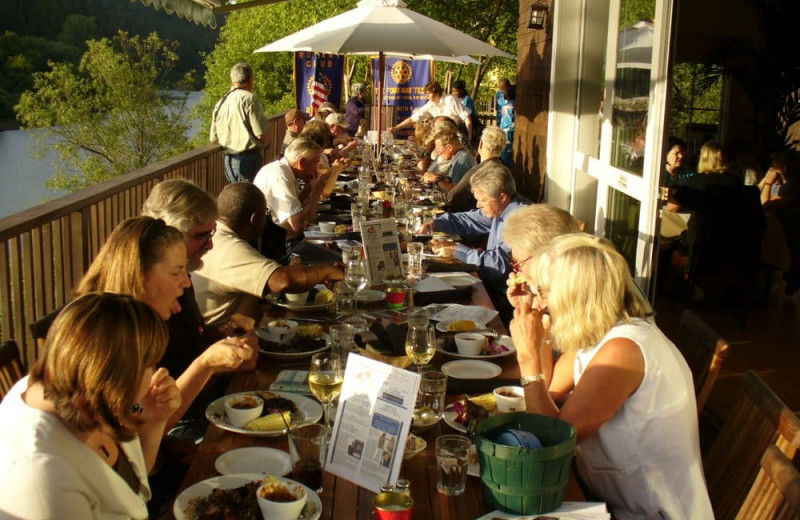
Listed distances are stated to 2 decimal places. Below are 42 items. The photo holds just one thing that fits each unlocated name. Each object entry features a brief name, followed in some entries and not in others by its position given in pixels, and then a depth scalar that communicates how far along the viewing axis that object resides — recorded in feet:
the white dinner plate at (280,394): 7.31
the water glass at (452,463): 6.22
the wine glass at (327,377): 7.20
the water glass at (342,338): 8.47
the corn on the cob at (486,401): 7.96
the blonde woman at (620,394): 7.03
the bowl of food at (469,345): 9.56
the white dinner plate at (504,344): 9.51
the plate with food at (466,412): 7.44
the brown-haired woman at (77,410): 5.11
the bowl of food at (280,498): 5.66
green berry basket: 5.71
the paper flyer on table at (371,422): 6.08
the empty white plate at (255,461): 6.60
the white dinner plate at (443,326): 10.53
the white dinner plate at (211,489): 5.80
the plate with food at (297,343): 9.46
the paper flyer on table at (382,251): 12.72
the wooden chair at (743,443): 7.07
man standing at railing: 28.09
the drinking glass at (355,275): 11.94
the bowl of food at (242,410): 7.38
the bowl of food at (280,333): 9.84
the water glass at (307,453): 6.30
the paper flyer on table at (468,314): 11.10
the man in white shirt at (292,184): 18.69
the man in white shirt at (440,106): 43.62
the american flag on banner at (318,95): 48.06
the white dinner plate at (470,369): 8.97
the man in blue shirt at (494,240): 14.67
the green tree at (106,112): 106.52
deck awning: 21.01
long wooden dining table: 6.07
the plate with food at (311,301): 11.62
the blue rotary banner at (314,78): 47.80
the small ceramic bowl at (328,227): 17.49
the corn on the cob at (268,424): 7.32
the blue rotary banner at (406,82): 50.42
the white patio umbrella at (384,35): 22.76
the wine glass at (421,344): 8.36
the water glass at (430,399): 7.35
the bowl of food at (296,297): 11.68
